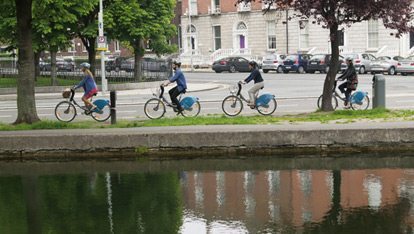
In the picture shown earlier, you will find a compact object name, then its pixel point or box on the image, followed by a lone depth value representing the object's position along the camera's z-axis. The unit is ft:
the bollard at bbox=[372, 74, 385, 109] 64.86
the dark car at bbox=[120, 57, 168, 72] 138.72
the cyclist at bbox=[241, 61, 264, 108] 63.72
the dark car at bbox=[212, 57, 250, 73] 186.70
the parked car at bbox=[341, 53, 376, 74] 161.79
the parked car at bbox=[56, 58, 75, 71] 151.01
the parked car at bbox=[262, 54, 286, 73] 180.55
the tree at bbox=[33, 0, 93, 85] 113.21
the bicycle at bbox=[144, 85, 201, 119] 64.64
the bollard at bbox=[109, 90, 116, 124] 58.08
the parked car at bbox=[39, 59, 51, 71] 169.27
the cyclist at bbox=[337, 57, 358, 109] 67.46
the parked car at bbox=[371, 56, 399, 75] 156.04
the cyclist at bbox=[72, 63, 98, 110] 63.10
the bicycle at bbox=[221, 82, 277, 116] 65.10
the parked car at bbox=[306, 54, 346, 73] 166.91
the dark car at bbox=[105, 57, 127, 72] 162.58
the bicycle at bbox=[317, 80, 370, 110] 66.90
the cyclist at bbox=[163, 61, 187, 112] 62.23
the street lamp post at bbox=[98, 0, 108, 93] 107.96
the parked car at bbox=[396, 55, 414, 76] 151.74
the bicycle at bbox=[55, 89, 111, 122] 63.05
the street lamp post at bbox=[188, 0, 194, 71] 239.79
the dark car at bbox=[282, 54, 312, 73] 173.47
